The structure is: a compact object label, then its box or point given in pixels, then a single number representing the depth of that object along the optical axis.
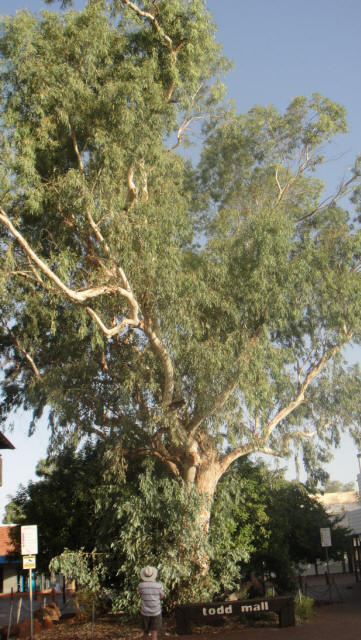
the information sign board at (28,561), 12.85
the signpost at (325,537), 20.11
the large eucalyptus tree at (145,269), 14.97
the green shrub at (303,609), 16.48
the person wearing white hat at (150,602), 9.92
